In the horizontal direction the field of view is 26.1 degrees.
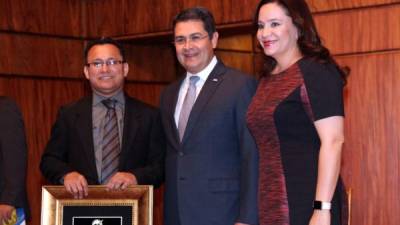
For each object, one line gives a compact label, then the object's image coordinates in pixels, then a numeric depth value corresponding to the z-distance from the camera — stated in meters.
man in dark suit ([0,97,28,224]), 3.81
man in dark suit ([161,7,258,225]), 3.40
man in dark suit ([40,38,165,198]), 3.86
